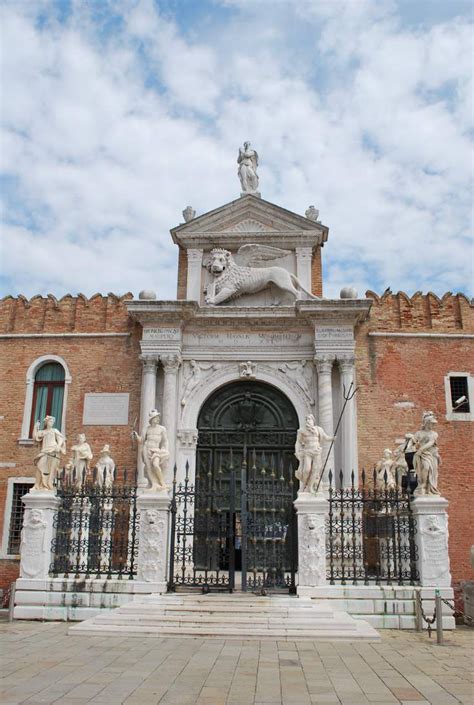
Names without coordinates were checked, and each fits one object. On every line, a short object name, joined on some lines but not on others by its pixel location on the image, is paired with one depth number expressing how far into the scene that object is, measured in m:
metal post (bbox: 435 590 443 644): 9.84
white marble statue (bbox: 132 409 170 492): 12.50
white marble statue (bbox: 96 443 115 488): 15.92
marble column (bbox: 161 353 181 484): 16.86
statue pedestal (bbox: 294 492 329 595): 11.80
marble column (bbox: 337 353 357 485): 16.36
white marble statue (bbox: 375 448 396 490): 15.23
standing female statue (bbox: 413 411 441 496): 12.21
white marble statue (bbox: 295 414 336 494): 12.46
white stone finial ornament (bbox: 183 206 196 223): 19.36
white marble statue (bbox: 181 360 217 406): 17.47
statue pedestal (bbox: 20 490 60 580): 12.13
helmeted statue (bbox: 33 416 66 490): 12.71
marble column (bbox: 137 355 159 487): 17.00
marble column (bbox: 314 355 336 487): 16.39
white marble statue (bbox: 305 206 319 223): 19.02
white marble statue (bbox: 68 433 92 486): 15.58
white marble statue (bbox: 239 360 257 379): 17.52
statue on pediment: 19.59
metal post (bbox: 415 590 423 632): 11.10
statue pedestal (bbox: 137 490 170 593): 11.99
